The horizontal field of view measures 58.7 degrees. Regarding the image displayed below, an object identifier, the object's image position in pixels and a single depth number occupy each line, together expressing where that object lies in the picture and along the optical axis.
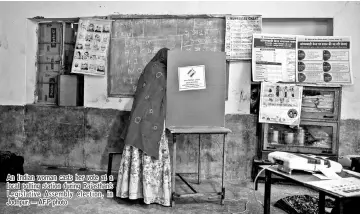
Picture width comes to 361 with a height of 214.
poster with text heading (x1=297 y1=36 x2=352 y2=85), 4.04
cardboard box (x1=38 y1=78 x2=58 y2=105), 4.80
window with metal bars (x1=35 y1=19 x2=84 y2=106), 4.64
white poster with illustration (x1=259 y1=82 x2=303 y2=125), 4.04
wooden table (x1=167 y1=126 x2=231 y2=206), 3.09
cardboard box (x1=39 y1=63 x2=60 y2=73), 4.77
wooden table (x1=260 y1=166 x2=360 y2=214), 1.77
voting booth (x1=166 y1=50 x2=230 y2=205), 3.28
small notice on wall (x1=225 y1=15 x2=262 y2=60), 4.16
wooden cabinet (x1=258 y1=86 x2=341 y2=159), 4.00
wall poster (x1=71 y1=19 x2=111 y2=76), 4.42
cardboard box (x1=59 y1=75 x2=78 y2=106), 4.62
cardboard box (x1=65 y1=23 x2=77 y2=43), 4.71
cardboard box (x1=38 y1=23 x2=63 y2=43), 4.73
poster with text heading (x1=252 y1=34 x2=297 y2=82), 4.12
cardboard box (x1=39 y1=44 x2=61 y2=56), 4.76
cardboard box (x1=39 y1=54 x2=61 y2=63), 4.76
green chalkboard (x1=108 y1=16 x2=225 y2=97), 4.23
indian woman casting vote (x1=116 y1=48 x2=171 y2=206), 3.12
